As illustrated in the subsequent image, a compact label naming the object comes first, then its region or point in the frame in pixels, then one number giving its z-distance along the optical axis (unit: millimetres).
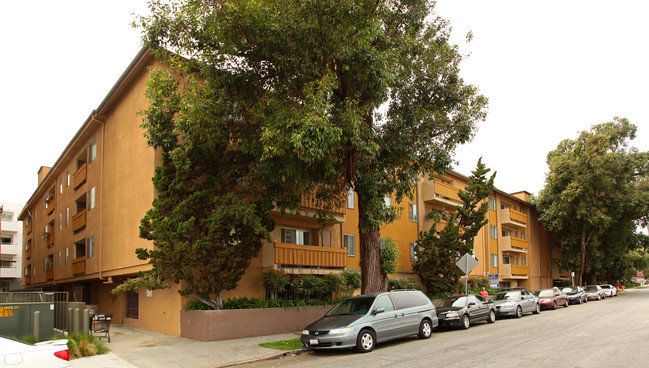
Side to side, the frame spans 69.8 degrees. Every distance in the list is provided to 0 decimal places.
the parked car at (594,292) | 38031
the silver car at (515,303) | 22547
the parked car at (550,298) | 28766
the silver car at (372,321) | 12141
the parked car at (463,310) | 17266
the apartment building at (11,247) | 59594
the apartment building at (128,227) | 18281
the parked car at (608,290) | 42281
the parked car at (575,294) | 33844
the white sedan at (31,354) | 6371
